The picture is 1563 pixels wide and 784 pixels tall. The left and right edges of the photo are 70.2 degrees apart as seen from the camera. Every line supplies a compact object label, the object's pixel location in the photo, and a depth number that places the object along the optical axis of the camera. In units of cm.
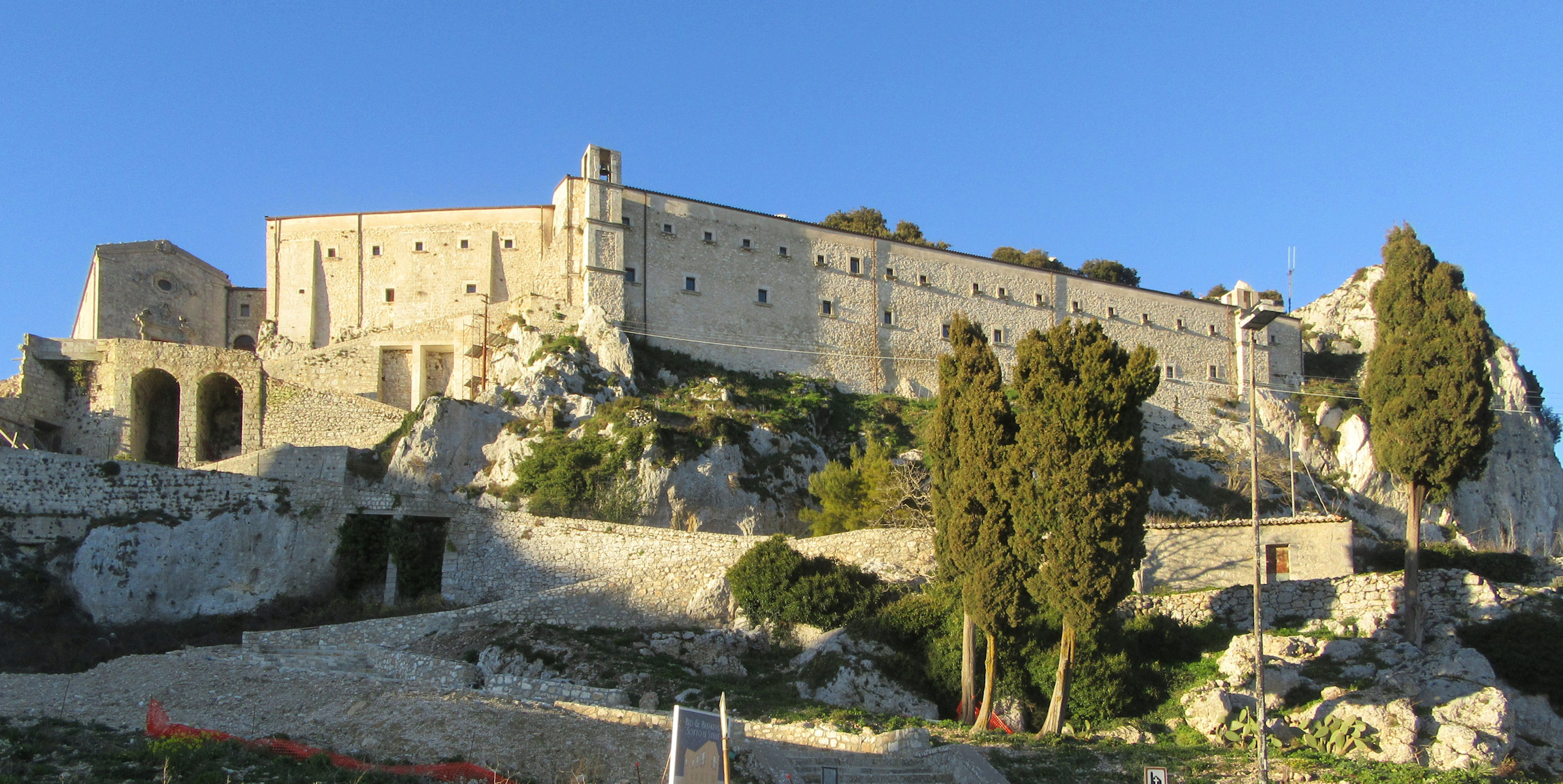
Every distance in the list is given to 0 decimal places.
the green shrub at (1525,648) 2358
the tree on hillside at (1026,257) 7475
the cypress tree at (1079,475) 2266
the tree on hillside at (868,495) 3494
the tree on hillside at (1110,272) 7756
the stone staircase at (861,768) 1719
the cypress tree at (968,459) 2434
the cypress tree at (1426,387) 2545
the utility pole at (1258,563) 1686
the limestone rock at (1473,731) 1897
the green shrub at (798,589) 2778
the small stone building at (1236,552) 2922
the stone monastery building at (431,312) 4228
